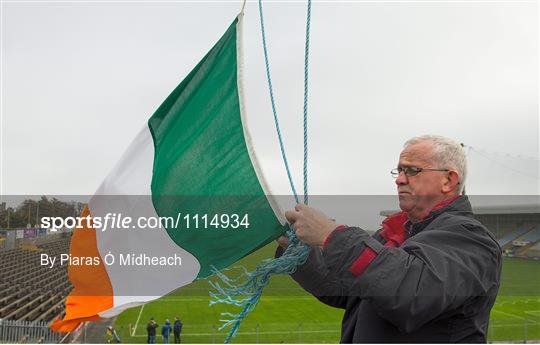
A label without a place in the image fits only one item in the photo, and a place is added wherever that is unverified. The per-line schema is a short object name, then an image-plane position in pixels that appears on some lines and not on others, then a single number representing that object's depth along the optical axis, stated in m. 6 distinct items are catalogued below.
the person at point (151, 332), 14.81
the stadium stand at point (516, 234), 39.66
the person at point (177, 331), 15.35
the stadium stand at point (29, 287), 17.08
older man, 1.15
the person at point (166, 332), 14.85
